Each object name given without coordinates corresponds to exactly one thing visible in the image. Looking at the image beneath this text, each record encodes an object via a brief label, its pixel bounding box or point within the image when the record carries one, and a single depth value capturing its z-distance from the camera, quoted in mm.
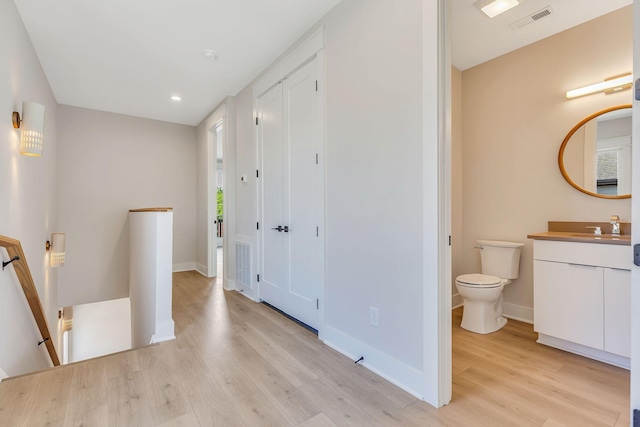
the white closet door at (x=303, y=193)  2453
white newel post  2465
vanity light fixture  2196
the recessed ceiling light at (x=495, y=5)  2137
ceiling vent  2262
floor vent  3543
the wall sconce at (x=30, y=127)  2225
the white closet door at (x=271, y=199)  2945
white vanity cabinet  1917
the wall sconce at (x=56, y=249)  3521
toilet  2475
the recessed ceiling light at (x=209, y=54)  2816
